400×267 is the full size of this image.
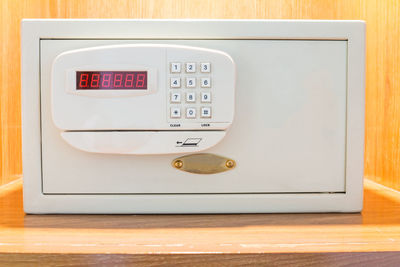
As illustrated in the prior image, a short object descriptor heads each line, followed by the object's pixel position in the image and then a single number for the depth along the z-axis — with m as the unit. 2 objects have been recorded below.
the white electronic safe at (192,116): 0.59
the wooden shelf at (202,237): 0.42
